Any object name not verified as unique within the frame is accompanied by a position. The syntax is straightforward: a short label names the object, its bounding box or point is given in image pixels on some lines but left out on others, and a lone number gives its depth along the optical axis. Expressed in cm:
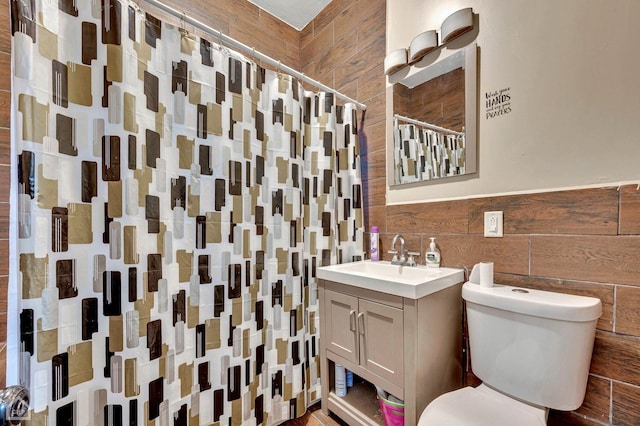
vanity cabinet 108
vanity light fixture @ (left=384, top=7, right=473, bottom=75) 125
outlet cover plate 118
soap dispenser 139
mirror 129
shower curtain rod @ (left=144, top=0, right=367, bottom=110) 100
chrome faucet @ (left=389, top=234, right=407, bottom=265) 151
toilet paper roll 108
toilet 85
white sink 108
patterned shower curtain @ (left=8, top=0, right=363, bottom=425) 80
